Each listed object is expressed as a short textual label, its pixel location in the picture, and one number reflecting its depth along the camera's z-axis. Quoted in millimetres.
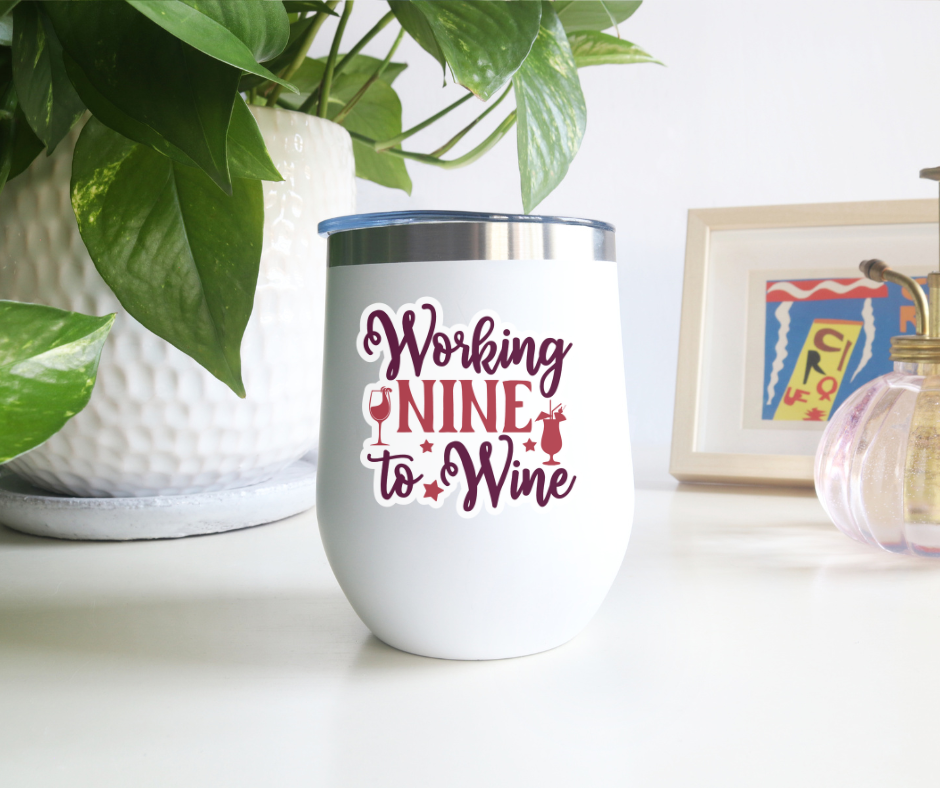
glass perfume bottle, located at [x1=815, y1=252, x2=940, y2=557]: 479
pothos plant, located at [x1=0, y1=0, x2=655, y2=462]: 217
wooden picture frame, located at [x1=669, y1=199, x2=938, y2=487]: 707
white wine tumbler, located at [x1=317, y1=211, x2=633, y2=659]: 302
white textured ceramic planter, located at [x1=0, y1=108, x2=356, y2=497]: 480
